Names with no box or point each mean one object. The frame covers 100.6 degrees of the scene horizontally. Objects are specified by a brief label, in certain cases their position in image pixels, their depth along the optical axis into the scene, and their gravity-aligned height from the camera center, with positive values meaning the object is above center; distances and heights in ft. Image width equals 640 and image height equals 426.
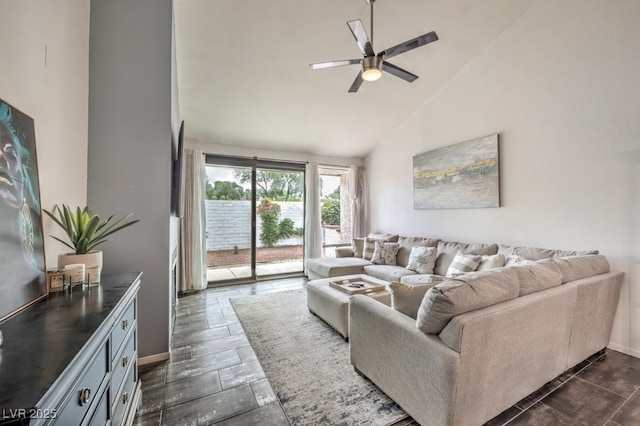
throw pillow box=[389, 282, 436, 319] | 5.60 -1.72
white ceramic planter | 4.92 -0.83
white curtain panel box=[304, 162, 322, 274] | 17.08 +0.33
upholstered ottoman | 8.57 -2.97
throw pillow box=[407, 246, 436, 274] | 11.99 -2.07
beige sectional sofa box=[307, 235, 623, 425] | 4.42 -2.36
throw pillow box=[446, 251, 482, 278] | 10.07 -1.88
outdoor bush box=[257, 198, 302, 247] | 16.58 -0.57
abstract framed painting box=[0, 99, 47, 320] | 3.45 +0.01
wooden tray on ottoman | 9.11 -2.58
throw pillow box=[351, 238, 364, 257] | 15.71 -1.86
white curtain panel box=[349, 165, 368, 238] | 18.74 +1.34
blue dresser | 2.01 -1.30
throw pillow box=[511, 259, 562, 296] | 5.44 -1.32
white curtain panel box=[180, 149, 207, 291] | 13.74 -0.43
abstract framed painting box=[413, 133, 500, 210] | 11.14 +1.83
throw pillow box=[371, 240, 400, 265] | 13.91 -2.02
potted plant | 4.93 -0.30
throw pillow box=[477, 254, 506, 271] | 9.45 -1.68
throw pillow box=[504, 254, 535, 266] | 8.82 -1.51
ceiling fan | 6.75 +4.56
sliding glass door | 15.52 +0.02
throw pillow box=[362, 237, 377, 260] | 15.08 -1.85
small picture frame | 4.36 -1.03
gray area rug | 5.50 -4.07
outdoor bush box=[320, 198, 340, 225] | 19.15 +0.29
